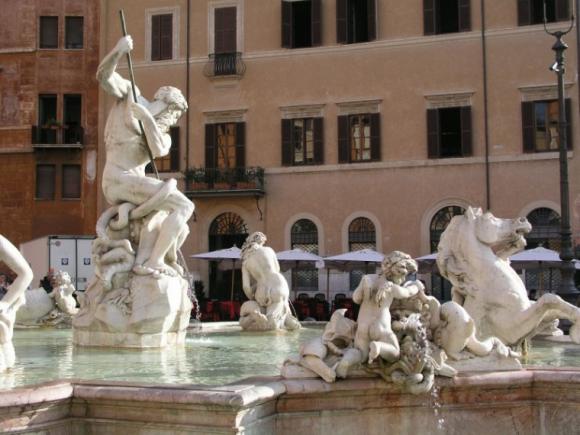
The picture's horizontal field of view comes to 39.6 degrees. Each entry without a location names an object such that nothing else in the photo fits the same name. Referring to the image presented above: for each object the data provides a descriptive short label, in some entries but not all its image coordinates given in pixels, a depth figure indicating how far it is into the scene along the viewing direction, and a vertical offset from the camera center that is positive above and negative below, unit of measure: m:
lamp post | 12.80 +0.74
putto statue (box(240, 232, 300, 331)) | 8.95 -0.33
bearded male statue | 6.51 +0.21
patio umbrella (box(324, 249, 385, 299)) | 19.53 +0.08
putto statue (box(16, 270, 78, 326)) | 9.54 -0.49
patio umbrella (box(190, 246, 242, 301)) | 20.22 +0.23
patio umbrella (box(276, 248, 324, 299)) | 19.95 +0.09
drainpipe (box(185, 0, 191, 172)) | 27.23 +6.14
